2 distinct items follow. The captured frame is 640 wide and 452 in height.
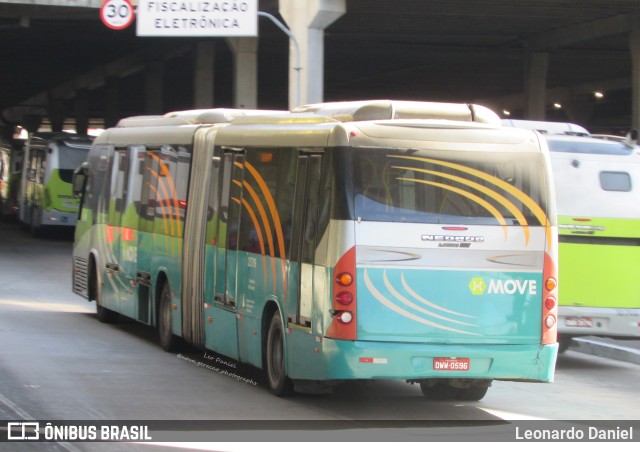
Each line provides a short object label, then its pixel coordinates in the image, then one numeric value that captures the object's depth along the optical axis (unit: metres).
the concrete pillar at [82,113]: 82.88
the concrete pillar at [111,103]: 73.81
